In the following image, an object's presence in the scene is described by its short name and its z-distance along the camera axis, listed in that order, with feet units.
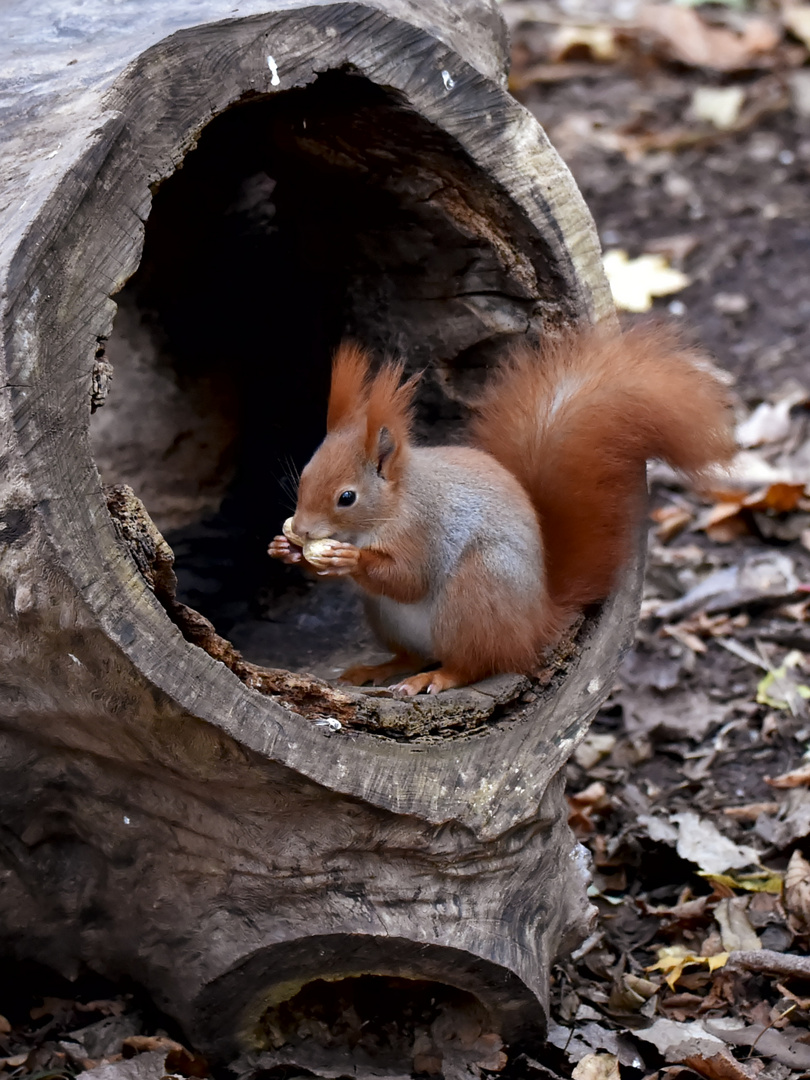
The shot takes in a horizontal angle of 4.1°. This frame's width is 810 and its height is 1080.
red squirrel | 18.19
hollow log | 17.70
